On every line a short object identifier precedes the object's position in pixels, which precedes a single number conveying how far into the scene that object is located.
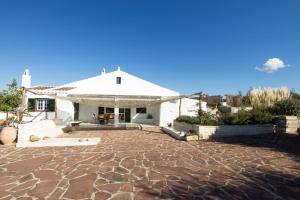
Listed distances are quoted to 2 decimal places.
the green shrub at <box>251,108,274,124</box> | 9.53
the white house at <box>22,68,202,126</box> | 13.13
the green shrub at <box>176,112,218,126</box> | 8.97
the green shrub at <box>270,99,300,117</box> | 9.63
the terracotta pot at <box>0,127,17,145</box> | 6.75
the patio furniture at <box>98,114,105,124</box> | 13.03
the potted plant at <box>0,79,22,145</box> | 7.56
